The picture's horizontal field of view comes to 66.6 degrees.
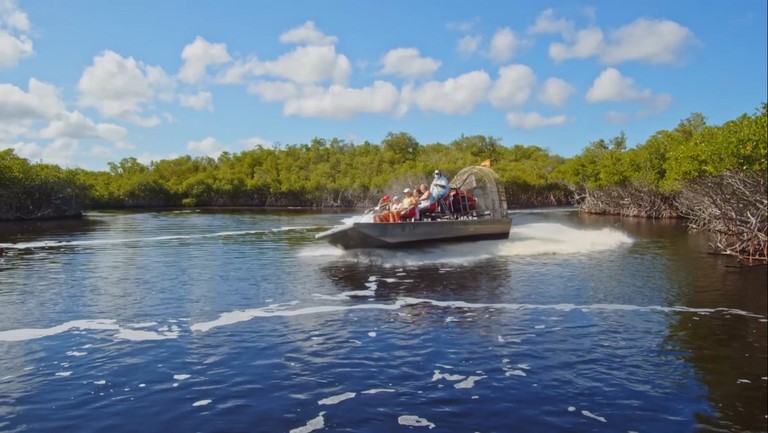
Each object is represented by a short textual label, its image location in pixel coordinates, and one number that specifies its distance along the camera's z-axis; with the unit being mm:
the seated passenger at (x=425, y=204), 29438
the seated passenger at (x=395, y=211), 28781
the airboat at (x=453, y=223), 28125
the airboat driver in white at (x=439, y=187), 29938
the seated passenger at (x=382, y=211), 28859
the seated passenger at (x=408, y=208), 29031
